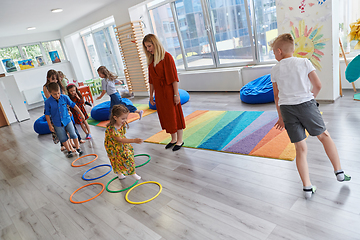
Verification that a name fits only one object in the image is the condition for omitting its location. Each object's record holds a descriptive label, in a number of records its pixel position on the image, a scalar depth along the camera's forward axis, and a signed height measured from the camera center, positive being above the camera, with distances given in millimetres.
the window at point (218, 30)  5191 +102
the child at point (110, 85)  4145 -445
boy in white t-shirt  1663 -526
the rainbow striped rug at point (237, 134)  2713 -1302
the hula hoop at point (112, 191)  2462 -1283
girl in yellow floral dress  2438 -879
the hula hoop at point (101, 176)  2830 -1272
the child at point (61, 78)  3901 -141
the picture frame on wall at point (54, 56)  10203 +535
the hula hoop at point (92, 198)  2439 -1279
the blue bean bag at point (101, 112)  5336 -1077
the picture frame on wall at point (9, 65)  9096 +527
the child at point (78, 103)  4172 -642
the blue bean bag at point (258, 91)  4266 -1114
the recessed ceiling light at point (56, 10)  6268 +1457
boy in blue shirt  3274 -575
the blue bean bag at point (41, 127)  5215 -1097
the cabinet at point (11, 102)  6900 -613
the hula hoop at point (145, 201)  2220 -1283
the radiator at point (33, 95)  9125 -730
